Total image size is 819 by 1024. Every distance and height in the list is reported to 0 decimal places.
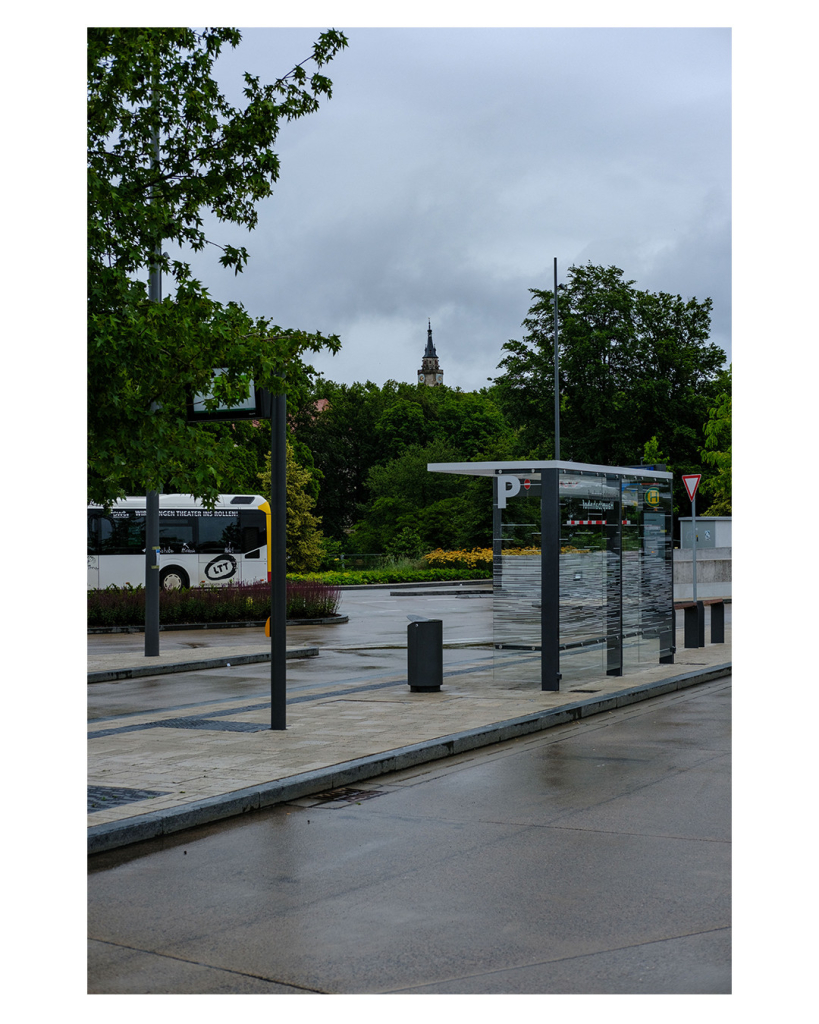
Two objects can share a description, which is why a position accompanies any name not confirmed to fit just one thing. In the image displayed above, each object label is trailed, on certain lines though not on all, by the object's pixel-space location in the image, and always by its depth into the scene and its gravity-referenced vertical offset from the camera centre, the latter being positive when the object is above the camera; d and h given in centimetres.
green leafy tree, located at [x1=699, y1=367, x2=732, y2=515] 4056 +288
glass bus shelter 1270 -55
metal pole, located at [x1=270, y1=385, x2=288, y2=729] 999 -40
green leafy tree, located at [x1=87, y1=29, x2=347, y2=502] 933 +267
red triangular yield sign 2560 +82
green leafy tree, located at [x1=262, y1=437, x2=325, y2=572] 5212 -28
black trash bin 1289 -155
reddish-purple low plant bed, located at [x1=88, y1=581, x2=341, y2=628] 2516 -184
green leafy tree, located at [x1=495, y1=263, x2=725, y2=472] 5788 +768
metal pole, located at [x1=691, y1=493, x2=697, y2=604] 2698 -56
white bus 3428 -64
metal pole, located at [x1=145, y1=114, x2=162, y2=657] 1758 -88
